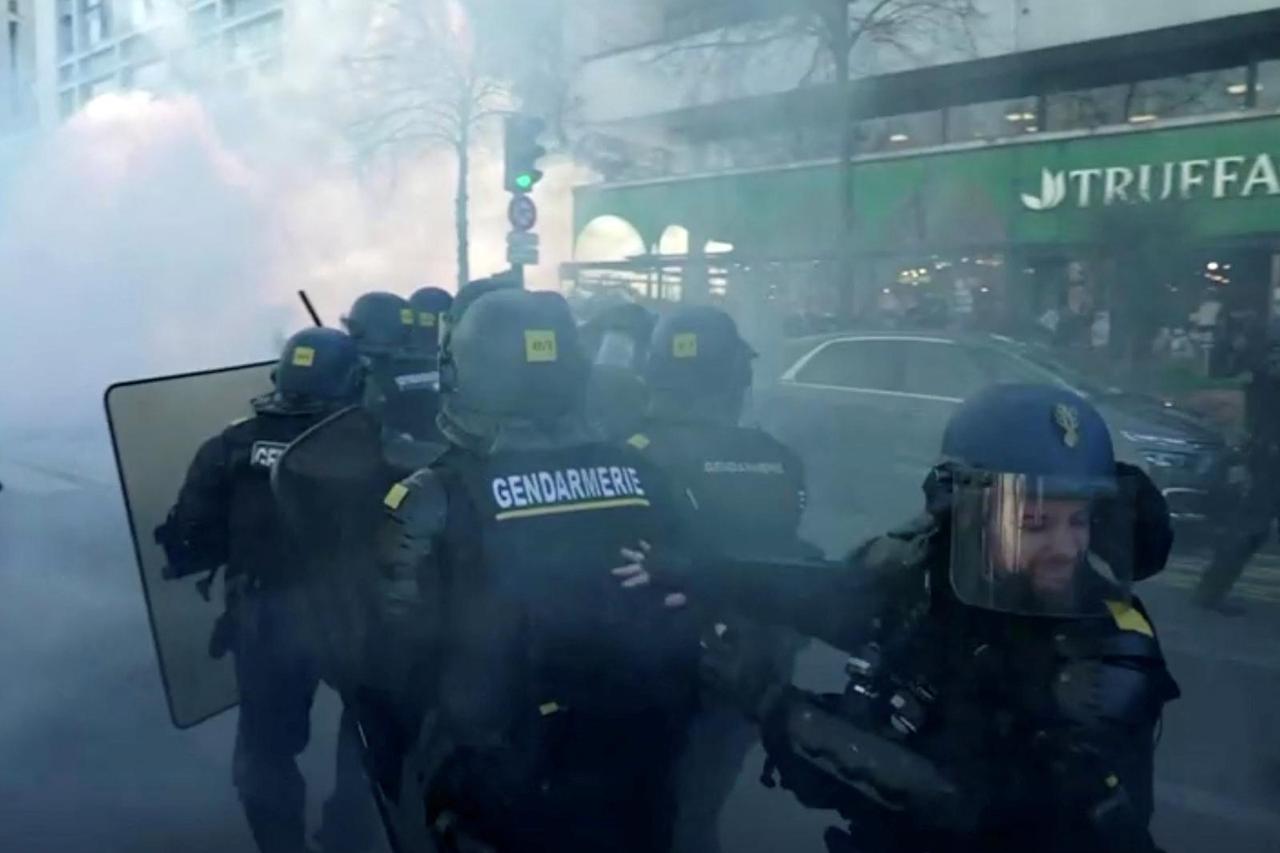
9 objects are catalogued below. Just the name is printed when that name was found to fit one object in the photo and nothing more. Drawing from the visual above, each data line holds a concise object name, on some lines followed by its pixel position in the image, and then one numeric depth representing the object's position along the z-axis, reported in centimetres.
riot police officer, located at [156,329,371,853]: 298
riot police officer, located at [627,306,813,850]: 280
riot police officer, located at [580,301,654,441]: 297
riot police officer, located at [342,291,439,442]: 375
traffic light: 658
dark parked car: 722
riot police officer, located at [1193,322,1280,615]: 582
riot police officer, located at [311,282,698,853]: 188
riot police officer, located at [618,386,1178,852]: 148
